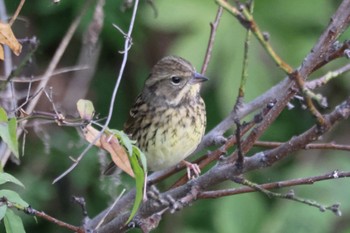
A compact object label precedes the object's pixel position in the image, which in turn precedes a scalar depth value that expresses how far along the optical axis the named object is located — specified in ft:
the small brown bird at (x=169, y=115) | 25.05
